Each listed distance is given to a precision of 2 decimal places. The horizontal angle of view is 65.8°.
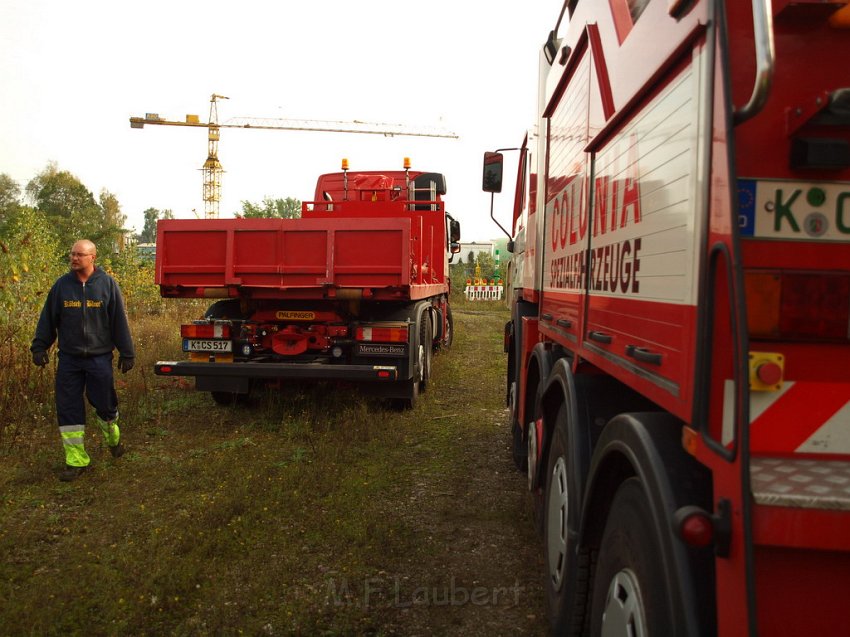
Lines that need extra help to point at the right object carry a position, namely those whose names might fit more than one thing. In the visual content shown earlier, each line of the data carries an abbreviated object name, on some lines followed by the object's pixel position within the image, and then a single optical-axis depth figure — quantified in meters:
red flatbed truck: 6.33
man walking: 5.11
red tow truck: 1.27
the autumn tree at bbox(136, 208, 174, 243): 98.25
